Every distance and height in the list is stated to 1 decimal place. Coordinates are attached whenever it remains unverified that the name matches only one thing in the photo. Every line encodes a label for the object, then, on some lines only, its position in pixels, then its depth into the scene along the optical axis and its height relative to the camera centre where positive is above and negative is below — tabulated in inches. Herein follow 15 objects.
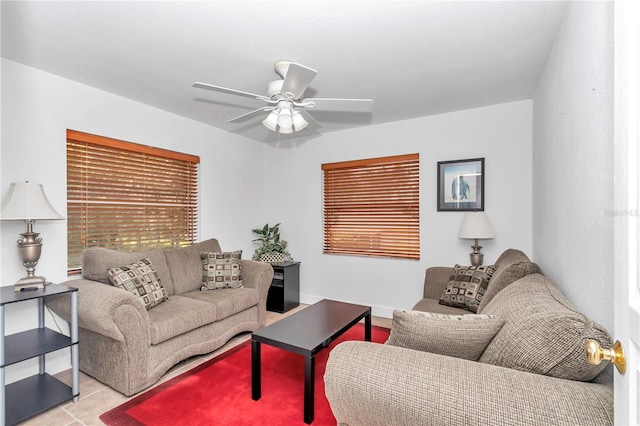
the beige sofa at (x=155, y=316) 86.4 -32.9
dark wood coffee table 76.2 -33.6
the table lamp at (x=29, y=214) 84.4 -0.1
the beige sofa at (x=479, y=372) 35.6 -20.9
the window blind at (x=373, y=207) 153.1 +3.2
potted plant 174.4 -18.7
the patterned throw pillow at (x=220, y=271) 132.5 -24.7
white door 26.1 +0.8
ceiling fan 79.2 +33.8
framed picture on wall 135.9 +12.3
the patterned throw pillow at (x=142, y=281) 100.7 -22.6
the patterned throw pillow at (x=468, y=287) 101.6 -24.9
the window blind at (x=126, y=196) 110.1 +7.2
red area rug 77.3 -50.8
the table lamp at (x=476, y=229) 122.6 -6.3
